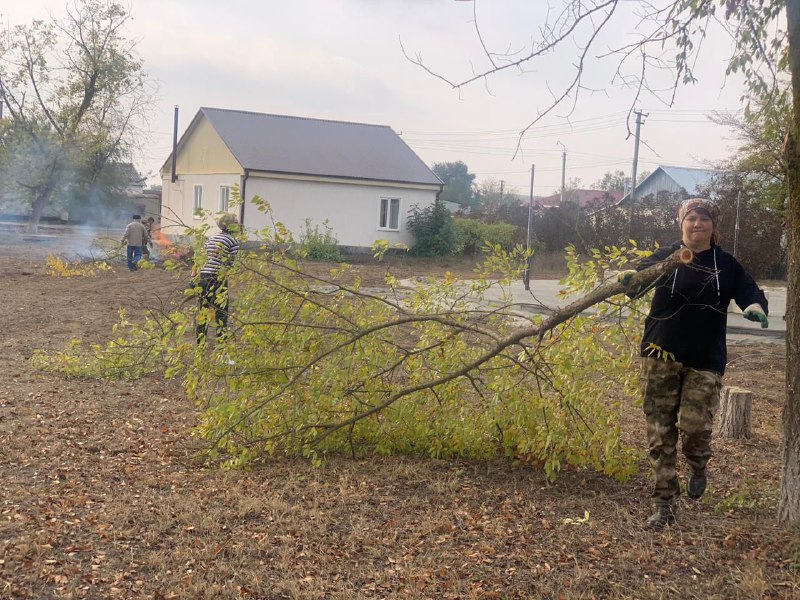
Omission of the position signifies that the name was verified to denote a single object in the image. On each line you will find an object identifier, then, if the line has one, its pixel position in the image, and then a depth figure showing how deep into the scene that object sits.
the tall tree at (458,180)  76.06
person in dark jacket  4.51
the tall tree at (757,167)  18.09
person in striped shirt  5.71
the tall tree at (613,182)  78.62
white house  29.58
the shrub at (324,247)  27.63
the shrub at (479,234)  31.67
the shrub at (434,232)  30.89
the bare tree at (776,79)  4.29
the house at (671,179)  45.47
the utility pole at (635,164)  34.69
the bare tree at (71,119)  32.62
